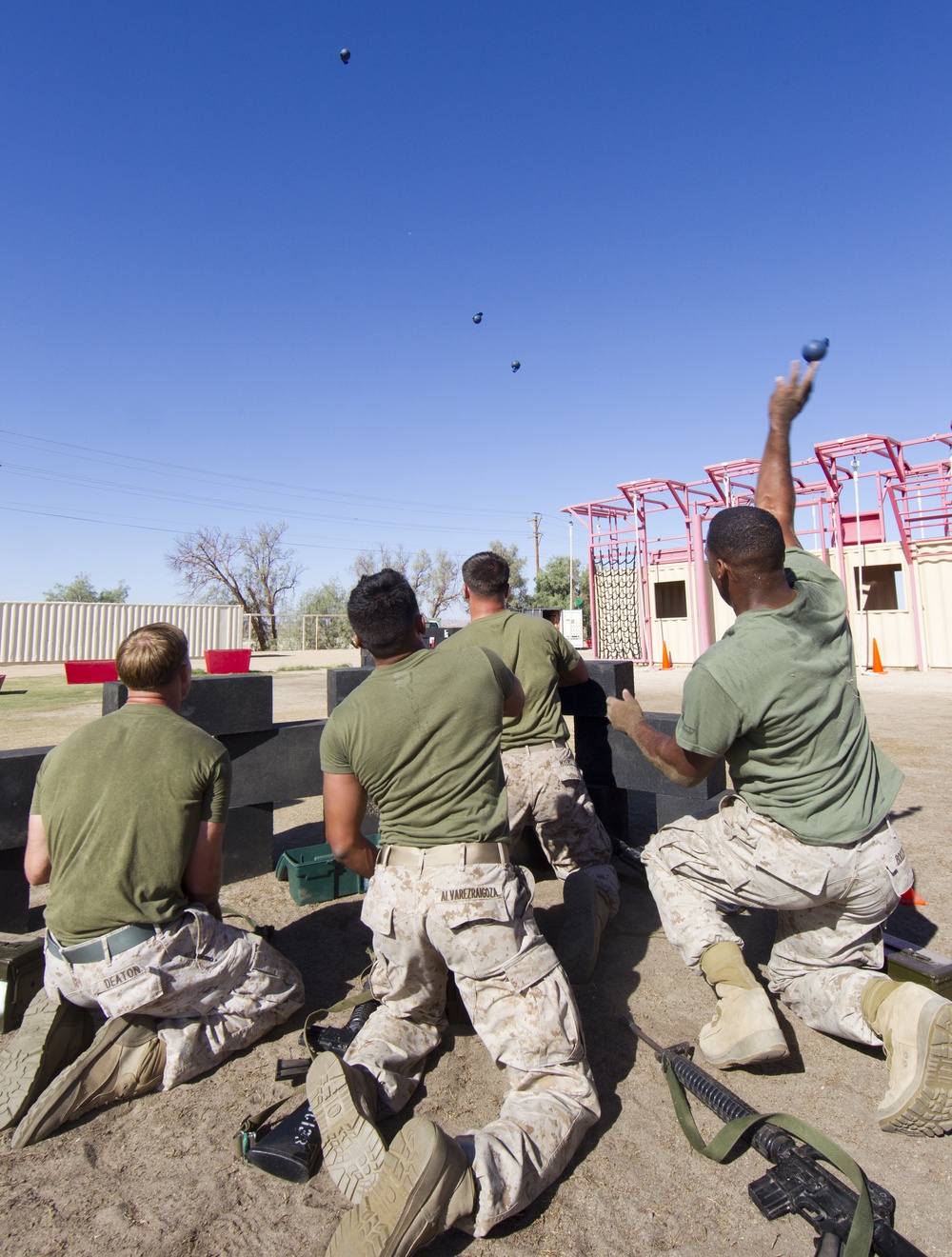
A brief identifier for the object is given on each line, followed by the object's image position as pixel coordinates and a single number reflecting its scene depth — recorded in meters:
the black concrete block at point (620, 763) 4.49
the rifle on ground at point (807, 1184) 1.69
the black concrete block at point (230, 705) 4.38
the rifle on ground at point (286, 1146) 2.04
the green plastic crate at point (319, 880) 4.15
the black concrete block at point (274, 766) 4.59
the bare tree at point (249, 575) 48.81
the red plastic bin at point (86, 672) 15.64
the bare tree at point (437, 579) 57.99
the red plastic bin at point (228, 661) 13.86
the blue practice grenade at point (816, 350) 3.65
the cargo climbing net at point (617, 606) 25.28
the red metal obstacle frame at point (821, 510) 18.86
